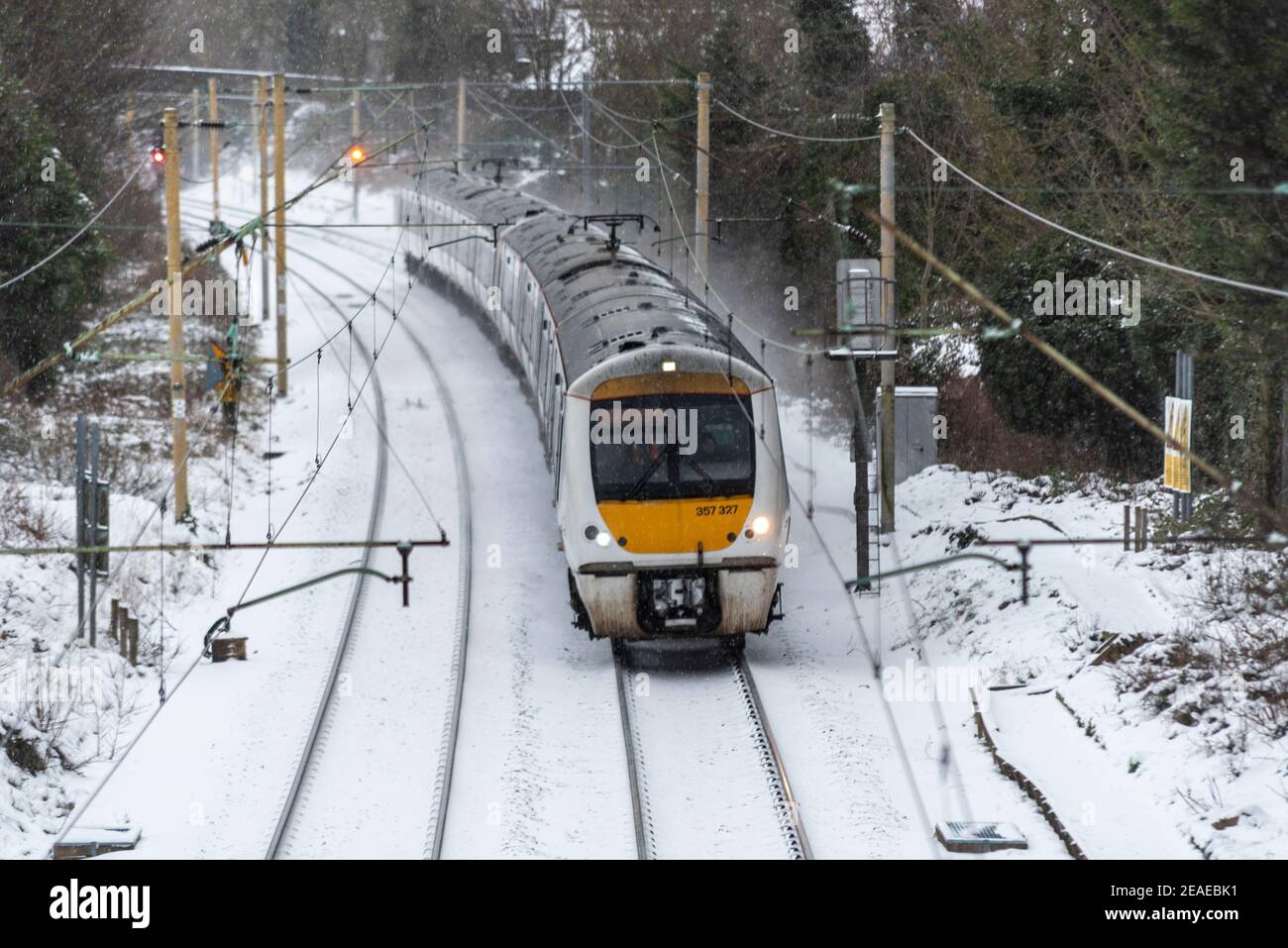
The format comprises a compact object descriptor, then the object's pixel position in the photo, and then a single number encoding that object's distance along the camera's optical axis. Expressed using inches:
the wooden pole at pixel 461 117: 1802.9
